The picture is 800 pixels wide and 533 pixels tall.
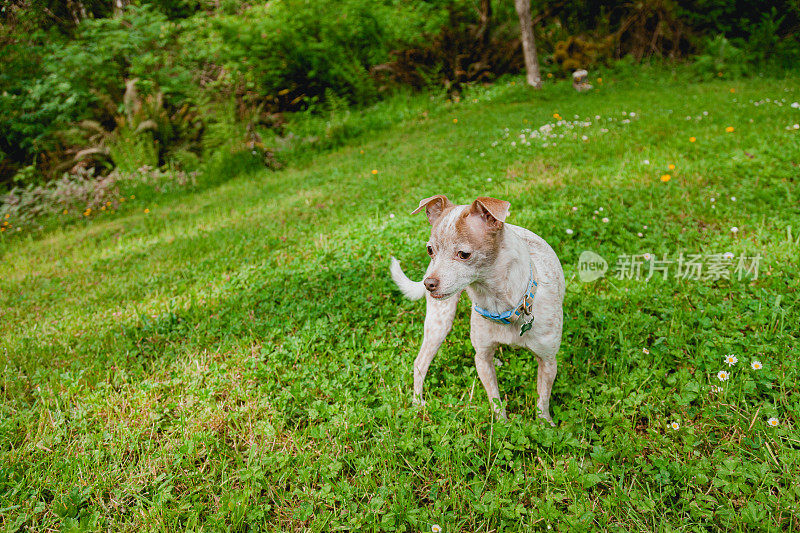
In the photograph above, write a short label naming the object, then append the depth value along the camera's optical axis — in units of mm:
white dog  1061
